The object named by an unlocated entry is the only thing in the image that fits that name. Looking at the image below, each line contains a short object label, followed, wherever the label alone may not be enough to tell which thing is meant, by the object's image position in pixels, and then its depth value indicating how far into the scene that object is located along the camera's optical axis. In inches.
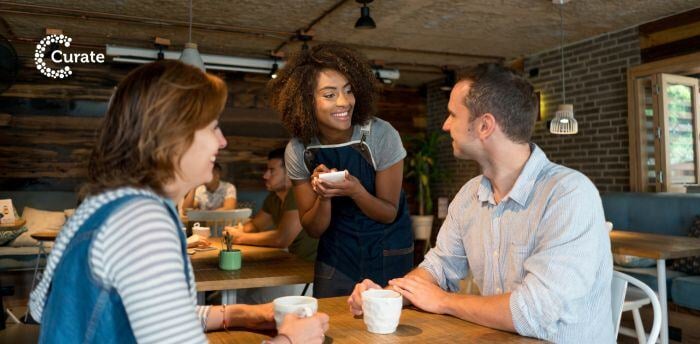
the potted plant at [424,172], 344.5
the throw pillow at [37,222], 239.3
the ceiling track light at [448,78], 316.2
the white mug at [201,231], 140.4
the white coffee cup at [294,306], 48.5
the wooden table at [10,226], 183.6
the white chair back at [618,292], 69.5
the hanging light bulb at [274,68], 270.0
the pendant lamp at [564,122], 212.1
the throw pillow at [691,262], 171.0
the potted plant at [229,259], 100.7
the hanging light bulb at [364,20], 187.8
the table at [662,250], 130.2
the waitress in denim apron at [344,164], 87.2
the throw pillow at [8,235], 232.5
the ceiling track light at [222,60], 237.0
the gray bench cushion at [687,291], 158.6
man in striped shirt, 51.8
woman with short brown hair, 33.4
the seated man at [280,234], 124.3
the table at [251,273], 90.5
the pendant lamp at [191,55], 143.4
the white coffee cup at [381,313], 50.0
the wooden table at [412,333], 49.3
